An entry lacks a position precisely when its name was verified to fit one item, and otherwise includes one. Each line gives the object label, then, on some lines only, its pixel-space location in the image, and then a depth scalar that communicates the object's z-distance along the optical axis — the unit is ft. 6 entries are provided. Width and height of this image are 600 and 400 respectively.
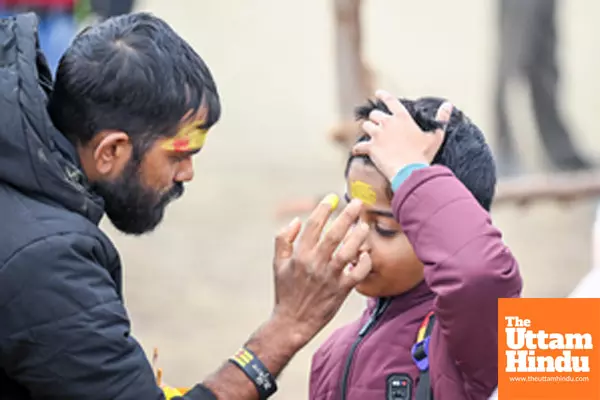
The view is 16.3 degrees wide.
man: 13.20
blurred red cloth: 43.42
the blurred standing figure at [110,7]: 41.29
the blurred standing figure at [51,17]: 43.11
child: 12.27
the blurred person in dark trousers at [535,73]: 50.39
